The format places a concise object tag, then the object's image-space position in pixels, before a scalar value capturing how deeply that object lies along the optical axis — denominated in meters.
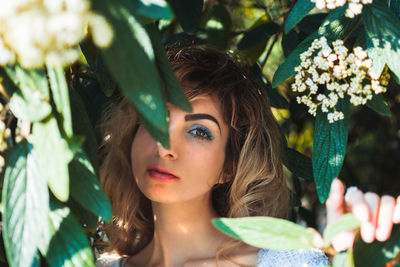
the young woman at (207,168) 1.80
